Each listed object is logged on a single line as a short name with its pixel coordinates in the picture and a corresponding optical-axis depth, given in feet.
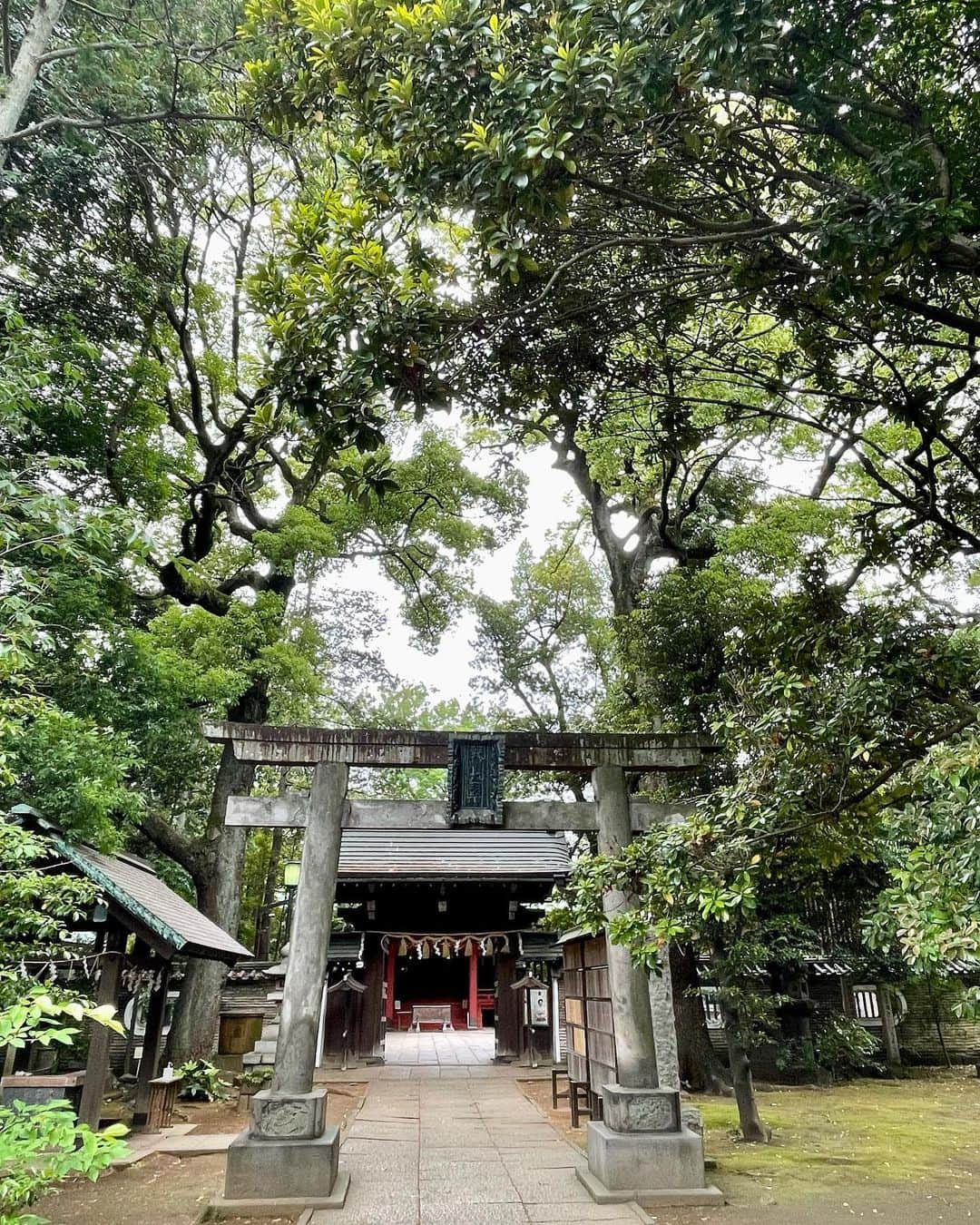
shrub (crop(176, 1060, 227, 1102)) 37.24
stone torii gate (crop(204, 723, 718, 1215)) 19.58
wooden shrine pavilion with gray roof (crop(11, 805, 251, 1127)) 25.62
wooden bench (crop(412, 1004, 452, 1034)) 78.07
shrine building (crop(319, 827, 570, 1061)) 50.75
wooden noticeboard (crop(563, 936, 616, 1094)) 26.30
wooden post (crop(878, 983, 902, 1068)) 49.60
